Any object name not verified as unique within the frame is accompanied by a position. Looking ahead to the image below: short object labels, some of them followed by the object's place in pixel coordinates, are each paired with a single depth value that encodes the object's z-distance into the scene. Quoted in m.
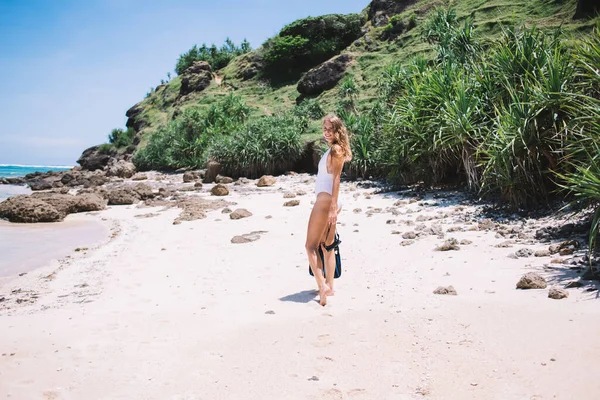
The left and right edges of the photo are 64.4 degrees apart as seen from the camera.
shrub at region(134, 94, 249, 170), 27.39
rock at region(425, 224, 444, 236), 6.79
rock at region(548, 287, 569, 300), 3.87
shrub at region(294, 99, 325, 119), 28.48
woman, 4.30
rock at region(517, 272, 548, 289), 4.21
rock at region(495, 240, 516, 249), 5.84
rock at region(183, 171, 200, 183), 20.91
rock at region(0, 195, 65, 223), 11.65
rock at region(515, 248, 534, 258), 5.31
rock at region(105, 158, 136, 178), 26.58
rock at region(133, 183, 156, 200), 15.04
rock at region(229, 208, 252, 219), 9.54
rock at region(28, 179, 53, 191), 23.67
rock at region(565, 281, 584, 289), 4.09
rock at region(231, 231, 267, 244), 7.38
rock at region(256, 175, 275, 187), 16.23
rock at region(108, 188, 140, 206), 14.31
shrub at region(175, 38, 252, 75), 55.09
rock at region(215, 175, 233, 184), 18.77
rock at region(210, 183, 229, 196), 14.32
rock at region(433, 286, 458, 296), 4.35
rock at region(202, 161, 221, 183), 20.78
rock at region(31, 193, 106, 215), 12.38
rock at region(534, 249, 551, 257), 5.25
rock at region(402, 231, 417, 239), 6.73
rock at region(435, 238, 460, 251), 5.94
